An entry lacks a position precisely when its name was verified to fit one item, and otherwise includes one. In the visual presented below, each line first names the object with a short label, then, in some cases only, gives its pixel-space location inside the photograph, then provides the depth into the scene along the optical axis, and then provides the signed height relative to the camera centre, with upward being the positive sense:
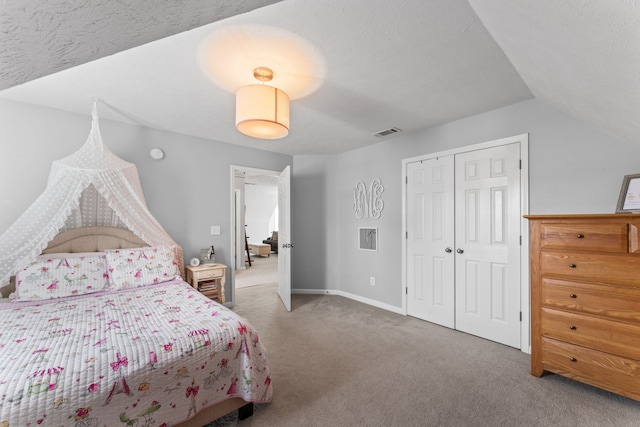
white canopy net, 2.35 +0.09
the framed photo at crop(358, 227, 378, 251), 4.21 -0.36
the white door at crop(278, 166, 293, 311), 3.96 -0.35
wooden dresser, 1.88 -0.62
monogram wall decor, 4.14 +0.26
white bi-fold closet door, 2.84 -0.29
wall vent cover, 3.55 +1.13
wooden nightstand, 3.43 -0.82
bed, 1.25 -0.75
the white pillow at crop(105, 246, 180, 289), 2.76 -0.55
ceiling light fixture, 2.12 +0.85
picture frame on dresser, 2.08 +0.17
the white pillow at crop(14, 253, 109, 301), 2.35 -0.58
